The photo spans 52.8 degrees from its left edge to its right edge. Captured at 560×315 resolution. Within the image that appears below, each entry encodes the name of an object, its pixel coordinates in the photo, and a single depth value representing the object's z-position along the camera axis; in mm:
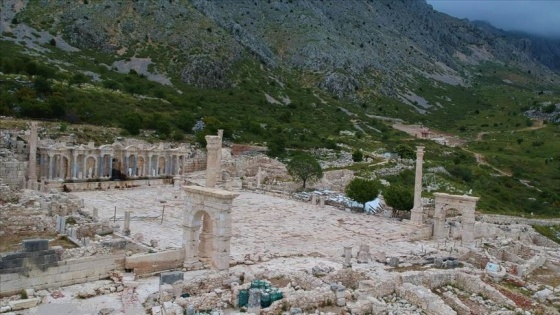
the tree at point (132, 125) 49031
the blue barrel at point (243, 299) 14672
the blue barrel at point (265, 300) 14609
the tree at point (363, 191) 34750
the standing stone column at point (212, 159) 26250
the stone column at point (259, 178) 41000
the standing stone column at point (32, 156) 32750
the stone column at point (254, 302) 14019
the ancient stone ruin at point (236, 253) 14828
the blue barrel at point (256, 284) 15258
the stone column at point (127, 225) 21828
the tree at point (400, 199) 33812
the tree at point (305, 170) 41969
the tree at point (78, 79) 61712
